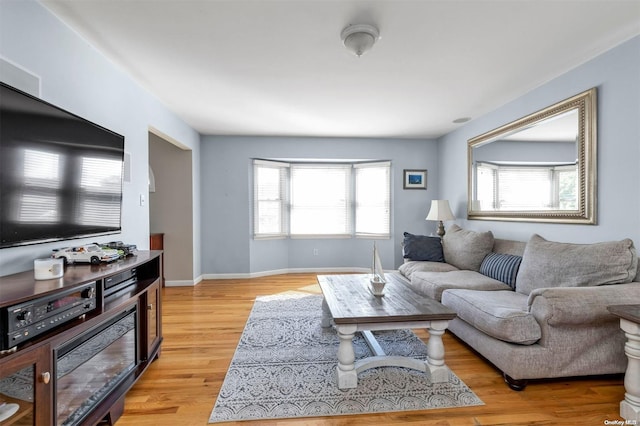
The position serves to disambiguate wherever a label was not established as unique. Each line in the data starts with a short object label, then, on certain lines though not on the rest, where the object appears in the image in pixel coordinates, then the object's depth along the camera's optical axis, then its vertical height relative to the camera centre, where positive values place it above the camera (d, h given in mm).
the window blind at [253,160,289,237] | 5043 +275
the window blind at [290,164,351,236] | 5367 +248
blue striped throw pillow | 2830 -563
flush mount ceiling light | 1942 +1224
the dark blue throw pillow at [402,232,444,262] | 3834 -475
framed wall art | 5125 +607
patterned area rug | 1738 -1163
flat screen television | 1374 +231
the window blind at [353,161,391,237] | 5215 +265
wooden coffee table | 1850 -698
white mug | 1390 -274
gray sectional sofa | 1869 -703
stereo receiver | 1058 -424
